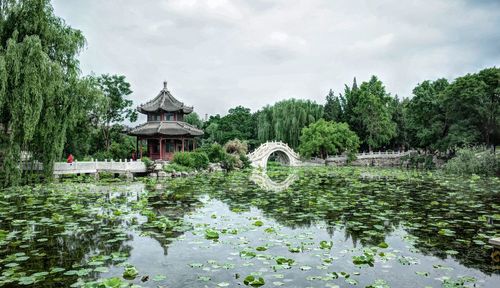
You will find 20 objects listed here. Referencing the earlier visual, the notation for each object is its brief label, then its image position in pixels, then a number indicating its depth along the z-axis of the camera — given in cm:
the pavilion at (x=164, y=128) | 2716
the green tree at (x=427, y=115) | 3177
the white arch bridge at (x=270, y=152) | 3350
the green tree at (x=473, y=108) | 2709
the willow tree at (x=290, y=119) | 4238
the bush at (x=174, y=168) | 2144
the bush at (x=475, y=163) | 2109
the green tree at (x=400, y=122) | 4162
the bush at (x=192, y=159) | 2375
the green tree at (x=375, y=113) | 3812
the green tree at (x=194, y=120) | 4996
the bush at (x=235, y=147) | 3113
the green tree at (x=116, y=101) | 3114
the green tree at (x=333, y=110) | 4353
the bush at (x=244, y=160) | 3035
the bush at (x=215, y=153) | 2836
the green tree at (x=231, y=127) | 4794
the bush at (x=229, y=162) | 2764
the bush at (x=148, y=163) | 2177
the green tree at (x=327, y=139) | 3731
